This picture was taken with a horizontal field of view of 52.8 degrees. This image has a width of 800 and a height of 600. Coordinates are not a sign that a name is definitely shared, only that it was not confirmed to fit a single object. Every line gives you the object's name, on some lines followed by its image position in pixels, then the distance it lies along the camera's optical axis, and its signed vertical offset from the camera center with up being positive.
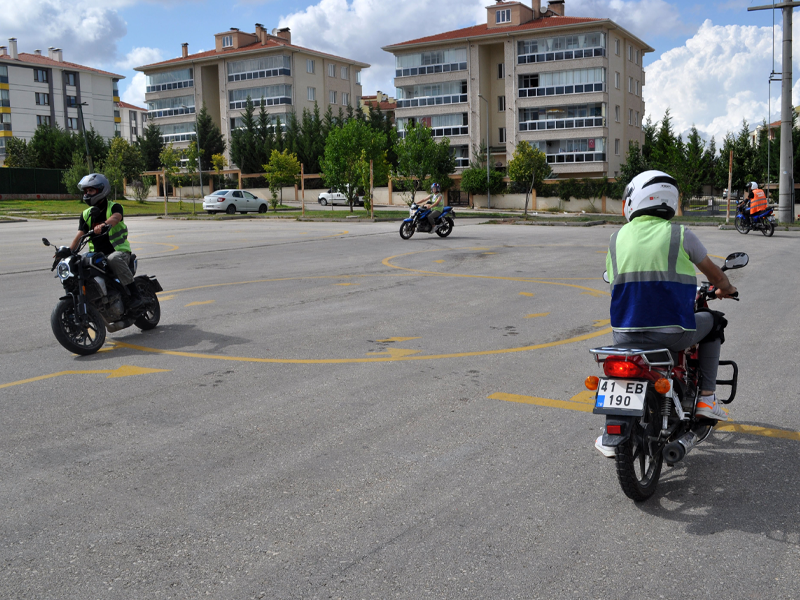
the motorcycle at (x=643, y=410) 4.03 -1.11
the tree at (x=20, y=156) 73.44 +5.49
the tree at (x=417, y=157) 49.22 +2.96
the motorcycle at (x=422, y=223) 24.28 -0.54
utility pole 30.81 +2.17
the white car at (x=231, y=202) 48.56 +0.51
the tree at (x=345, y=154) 45.75 +3.03
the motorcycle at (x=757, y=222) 25.14 -0.83
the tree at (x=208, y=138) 79.94 +7.26
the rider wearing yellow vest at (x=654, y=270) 4.28 -0.38
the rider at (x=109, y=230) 8.88 -0.15
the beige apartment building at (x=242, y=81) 81.94 +13.58
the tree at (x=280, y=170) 53.50 +2.62
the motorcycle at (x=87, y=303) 8.10 -0.93
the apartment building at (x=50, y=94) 93.25 +14.75
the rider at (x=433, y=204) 24.39 +0.00
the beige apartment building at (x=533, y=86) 64.31 +9.82
